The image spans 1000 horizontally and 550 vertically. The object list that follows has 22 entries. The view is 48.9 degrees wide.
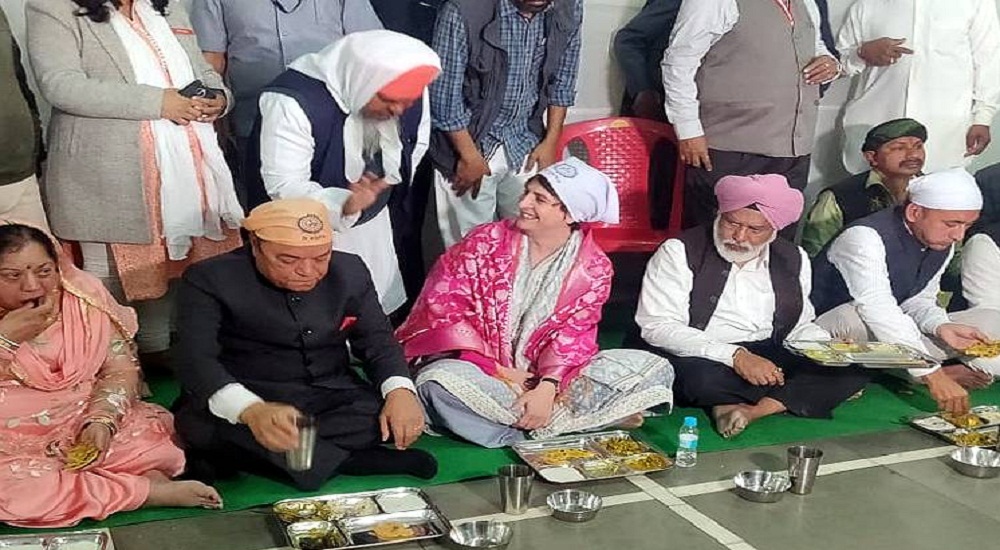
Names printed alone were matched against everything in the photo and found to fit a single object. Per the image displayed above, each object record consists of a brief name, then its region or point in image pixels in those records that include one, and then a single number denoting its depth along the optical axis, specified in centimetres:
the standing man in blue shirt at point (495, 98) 391
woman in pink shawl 349
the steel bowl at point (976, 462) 335
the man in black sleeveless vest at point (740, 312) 370
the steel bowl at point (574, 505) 288
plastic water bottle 330
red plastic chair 480
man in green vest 460
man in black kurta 293
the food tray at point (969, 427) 362
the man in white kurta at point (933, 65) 482
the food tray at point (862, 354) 369
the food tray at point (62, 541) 252
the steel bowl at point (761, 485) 308
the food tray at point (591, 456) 318
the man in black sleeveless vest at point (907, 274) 399
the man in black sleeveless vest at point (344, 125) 336
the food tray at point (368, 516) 268
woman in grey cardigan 328
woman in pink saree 271
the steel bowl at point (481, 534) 270
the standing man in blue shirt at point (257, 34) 368
